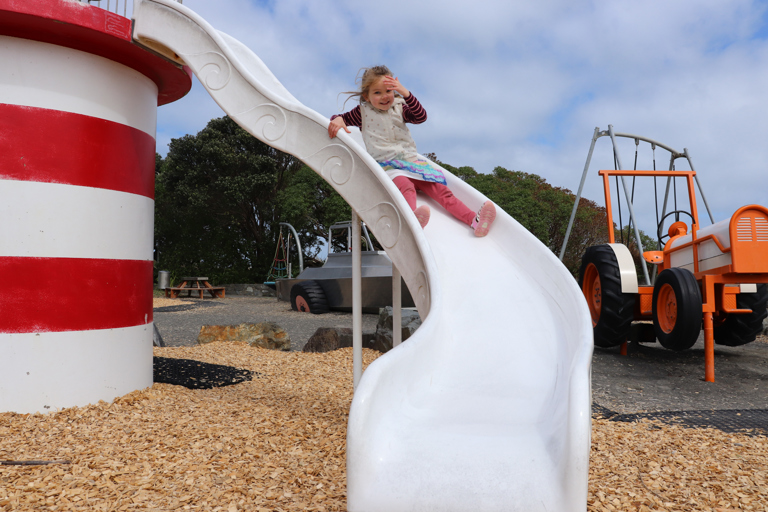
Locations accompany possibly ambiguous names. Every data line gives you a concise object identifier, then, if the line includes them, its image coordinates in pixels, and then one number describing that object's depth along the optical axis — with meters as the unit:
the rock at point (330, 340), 5.83
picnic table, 15.56
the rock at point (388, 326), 5.46
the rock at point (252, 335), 6.07
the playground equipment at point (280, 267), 16.11
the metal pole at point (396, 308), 3.35
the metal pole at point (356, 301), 3.05
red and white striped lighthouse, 3.05
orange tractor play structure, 4.47
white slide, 1.68
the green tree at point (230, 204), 17.27
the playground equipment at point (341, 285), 9.84
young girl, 3.38
